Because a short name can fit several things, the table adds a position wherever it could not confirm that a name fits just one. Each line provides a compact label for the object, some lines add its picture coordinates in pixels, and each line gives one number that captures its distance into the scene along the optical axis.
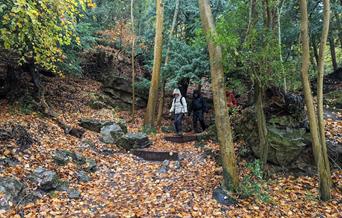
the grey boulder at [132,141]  9.89
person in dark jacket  12.05
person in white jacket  11.38
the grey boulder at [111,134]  9.98
